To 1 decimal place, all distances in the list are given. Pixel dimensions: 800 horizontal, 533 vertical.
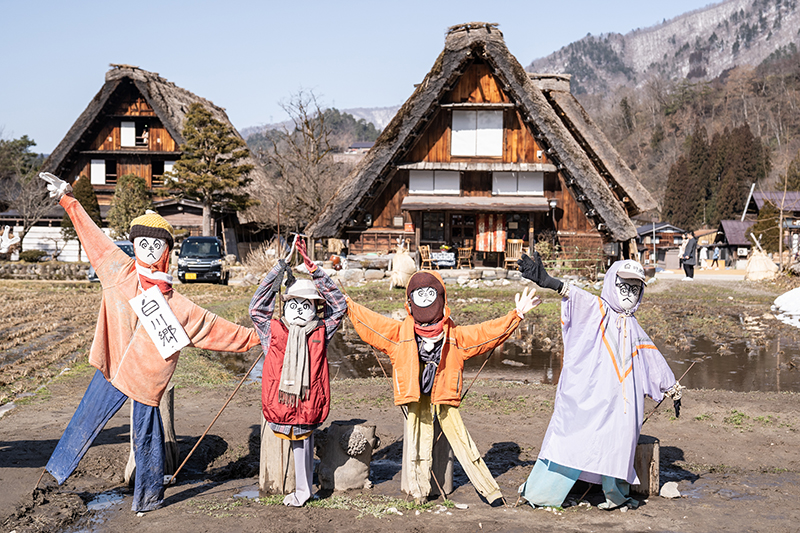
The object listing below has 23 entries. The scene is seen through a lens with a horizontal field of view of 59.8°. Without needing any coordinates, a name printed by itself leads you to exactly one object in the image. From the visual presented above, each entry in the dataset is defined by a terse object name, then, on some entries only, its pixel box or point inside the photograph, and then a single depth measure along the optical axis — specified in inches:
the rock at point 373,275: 839.7
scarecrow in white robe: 191.2
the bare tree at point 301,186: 1333.7
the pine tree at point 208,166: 1089.4
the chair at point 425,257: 878.6
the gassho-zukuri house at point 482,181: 863.7
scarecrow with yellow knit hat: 197.5
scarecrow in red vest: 194.7
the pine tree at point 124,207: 1117.7
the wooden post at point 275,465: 200.8
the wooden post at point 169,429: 224.8
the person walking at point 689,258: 931.3
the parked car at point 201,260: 861.8
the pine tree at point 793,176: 1655.0
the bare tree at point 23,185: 1195.9
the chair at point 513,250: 882.1
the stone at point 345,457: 209.8
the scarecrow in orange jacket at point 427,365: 197.8
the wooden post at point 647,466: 208.2
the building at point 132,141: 1229.7
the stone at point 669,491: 207.0
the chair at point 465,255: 907.6
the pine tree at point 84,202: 1167.8
